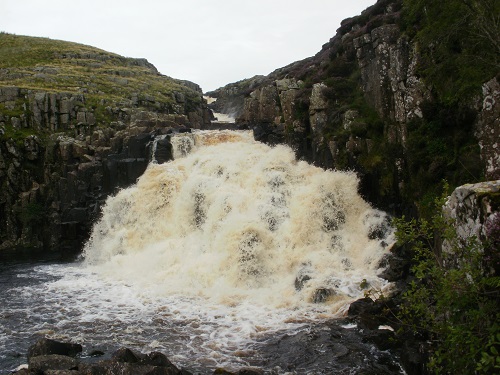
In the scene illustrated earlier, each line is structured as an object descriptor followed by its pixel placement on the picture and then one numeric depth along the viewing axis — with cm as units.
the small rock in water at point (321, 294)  2114
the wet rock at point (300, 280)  2250
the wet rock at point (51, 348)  1561
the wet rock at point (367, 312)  1800
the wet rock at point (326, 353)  1508
